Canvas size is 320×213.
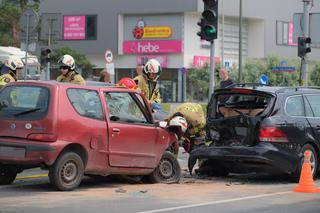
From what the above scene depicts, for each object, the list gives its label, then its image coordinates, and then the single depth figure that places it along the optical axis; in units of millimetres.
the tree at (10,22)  55284
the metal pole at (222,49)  59825
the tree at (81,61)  52219
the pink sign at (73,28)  62781
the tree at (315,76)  56125
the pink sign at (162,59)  59062
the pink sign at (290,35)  67812
